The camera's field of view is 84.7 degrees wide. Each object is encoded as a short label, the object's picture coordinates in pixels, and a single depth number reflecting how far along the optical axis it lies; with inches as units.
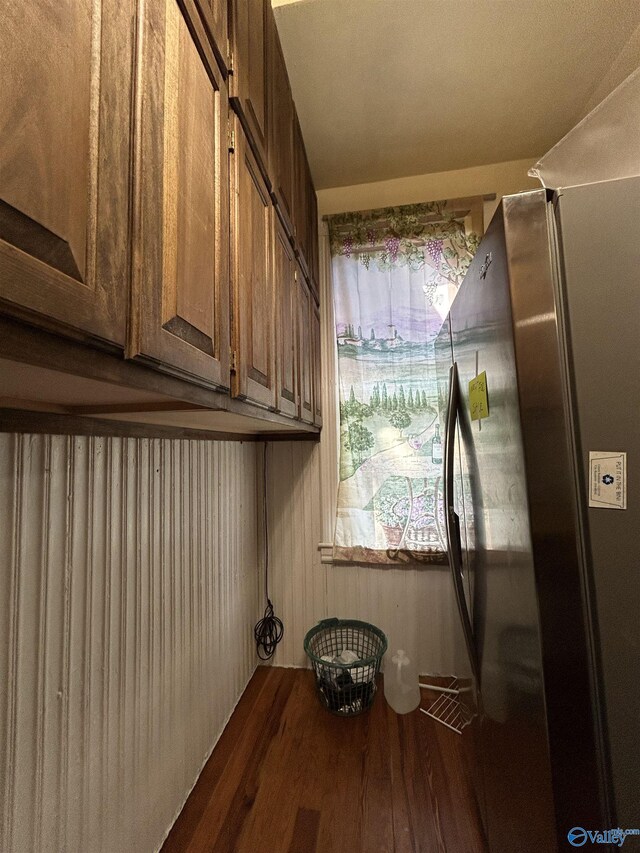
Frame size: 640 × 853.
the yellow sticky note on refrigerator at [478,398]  33.4
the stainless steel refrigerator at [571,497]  23.3
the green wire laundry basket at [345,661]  59.2
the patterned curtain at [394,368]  69.8
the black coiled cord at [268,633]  72.6
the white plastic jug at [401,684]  61.0
